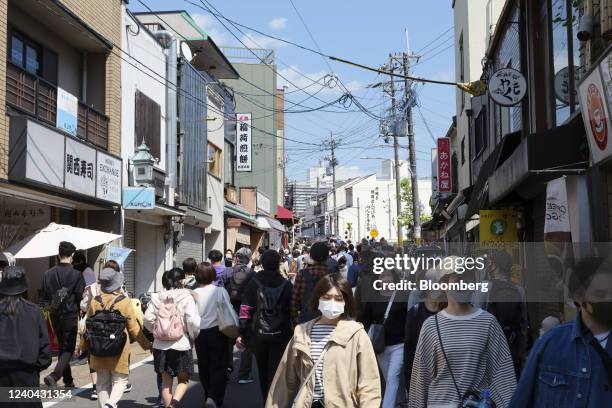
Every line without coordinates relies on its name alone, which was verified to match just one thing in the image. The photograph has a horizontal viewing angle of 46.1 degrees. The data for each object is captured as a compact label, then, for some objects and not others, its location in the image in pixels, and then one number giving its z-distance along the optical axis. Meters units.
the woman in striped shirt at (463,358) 4.73
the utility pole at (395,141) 31.67
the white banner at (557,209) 8.56
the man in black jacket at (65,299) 9.54
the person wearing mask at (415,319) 5.69
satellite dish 22.30
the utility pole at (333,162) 62.58
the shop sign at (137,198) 17.14
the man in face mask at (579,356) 3.17
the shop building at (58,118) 12.32
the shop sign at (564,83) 9.69
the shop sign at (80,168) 14.08
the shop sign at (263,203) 40.32
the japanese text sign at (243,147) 31.88
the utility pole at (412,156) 28.47
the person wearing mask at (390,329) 6.46
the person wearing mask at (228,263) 14.34
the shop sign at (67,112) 14.02
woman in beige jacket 4.45
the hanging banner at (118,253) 14.95
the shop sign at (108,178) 15.74
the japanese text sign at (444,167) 30.09
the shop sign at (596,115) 7.34
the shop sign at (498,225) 14.05
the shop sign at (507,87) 13.14
